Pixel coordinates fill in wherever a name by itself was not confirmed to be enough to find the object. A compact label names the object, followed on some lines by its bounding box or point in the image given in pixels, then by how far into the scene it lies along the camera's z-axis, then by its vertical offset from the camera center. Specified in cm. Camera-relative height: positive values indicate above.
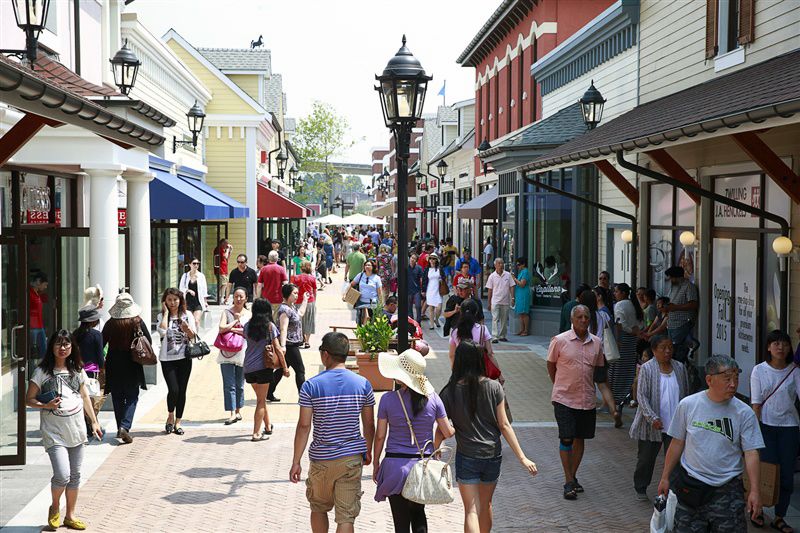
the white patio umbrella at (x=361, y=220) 4960 +90
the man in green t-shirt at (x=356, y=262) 2542 -65
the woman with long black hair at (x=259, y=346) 1134 -128
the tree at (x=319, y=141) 7256 +721
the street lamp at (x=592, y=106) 1659 +227
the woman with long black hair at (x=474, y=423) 694 -133
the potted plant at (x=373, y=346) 1402 -156
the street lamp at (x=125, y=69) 1573 +277
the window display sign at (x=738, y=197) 1193 +50
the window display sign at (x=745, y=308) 1200 -88
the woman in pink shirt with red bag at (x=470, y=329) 968 -93
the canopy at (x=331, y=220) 5134 +91
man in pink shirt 910 -142
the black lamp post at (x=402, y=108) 970 +130
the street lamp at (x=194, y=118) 2423 +303
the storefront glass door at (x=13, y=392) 978 -165
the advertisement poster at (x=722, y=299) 1284 -82
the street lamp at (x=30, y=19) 961 +219
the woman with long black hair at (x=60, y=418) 805 -150
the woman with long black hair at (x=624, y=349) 1271 -146
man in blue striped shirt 678 -139
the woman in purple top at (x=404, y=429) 665 -132
